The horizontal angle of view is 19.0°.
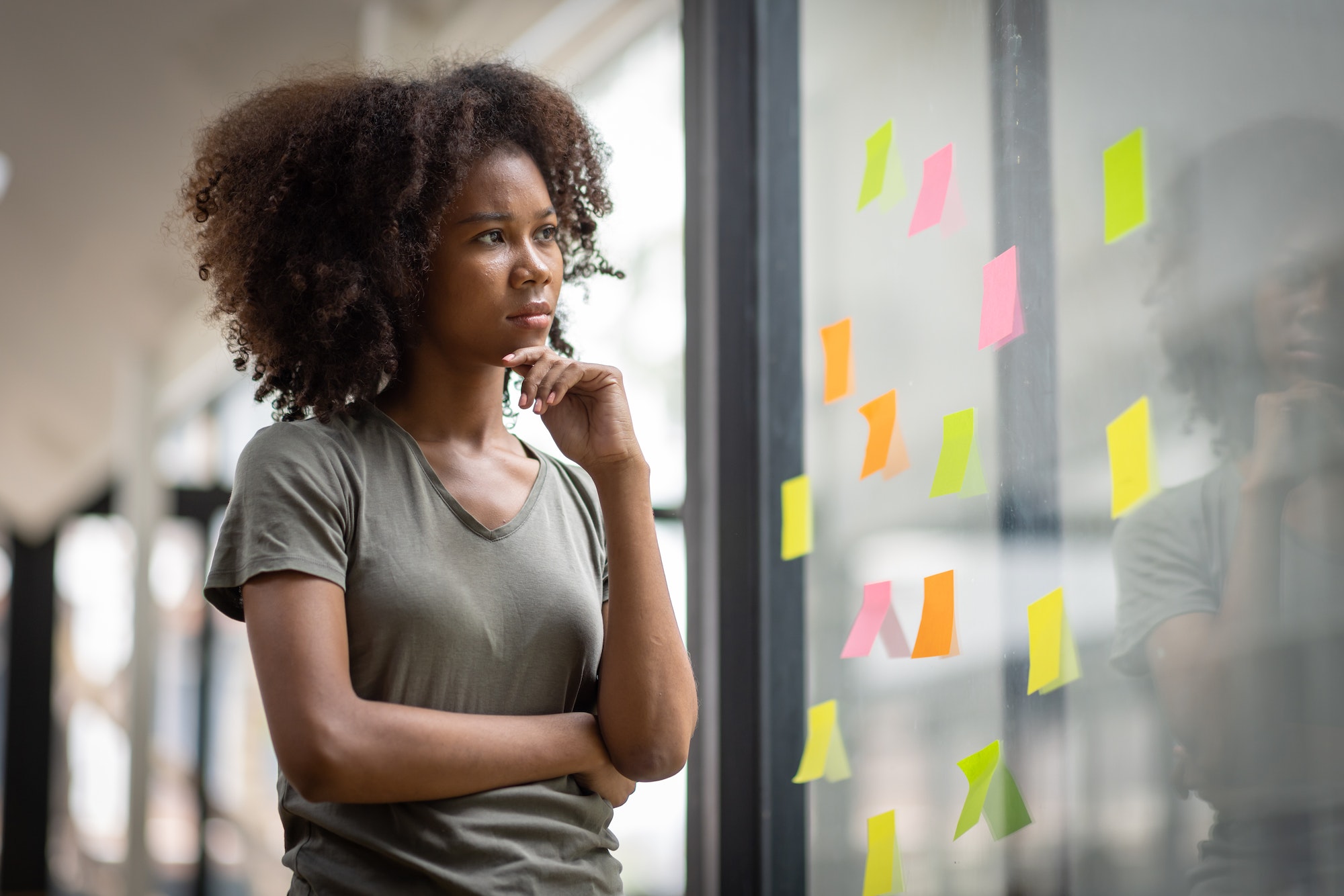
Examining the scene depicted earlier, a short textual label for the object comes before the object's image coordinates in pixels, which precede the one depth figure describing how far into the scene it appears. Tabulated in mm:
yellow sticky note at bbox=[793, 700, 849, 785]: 3642
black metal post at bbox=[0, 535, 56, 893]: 11683
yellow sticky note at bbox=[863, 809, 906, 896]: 3511
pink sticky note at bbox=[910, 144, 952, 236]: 3488
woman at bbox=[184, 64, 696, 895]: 3147
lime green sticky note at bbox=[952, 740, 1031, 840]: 3334
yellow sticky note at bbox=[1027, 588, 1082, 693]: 3269
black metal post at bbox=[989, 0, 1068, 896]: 3311
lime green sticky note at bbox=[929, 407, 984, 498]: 3435
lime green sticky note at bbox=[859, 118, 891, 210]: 3602
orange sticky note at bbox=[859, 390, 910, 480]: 3559
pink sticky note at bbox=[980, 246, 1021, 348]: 3371
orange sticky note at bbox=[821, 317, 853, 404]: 3672
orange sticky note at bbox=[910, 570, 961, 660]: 3447
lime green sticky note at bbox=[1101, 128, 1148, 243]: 3223
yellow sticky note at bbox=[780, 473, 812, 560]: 3741
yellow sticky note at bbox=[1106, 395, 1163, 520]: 3205
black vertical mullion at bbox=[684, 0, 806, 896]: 3772
